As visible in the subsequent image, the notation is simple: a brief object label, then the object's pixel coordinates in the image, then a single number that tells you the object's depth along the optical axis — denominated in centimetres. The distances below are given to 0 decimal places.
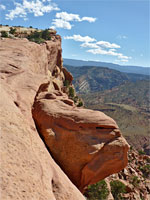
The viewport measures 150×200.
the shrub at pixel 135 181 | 3347
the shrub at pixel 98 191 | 2233
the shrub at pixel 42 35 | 4994
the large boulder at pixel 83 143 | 1334
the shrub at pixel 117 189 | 2739
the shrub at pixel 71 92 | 5448
